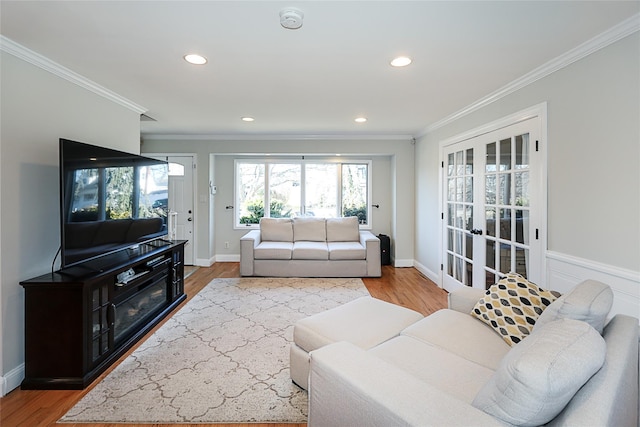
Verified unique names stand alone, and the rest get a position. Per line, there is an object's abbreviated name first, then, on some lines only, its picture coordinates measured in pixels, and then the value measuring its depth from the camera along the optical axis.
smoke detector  1.63
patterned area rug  1.75
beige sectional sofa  0.83
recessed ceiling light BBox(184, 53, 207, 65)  2.20
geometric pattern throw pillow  1.70
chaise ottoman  1.77
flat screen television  2.05
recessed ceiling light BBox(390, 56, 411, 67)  2.21
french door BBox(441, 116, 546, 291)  2.49
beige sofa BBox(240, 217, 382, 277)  4.61
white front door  5.27
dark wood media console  1.98
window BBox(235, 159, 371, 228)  5.76
